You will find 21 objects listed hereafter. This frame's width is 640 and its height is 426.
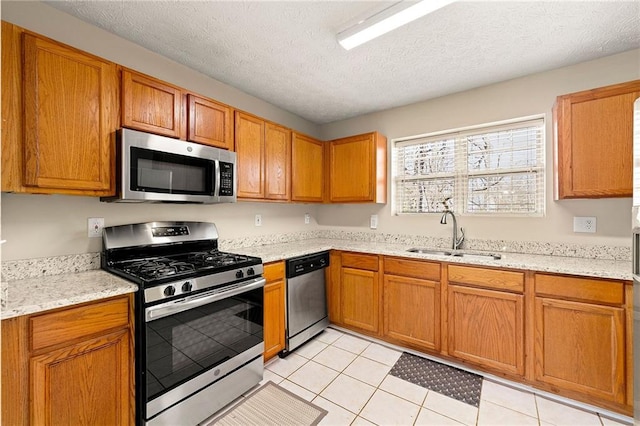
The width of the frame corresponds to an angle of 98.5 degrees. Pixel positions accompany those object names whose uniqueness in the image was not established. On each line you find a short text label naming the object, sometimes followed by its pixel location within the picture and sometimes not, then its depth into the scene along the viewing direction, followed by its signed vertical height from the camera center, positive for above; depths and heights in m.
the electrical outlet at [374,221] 3.38 -0.12
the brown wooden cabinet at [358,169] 3.10 +0.50
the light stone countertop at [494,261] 1.82 -0.39
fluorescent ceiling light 1.53 +1.16
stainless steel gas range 1.52 -0.68
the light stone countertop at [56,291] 1.20 -0.39
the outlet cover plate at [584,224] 2.20 -0.11
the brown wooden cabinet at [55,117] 1.38 +0.53
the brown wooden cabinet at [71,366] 1.18 -0.72
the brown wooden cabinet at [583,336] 1.72 -0.83
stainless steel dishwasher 2.53 -0.86
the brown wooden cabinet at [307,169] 3.07 +0.50
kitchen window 2.54 +0.43
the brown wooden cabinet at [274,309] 2.31 -0.84
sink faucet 2.75 -0.17
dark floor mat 2.01 -1.32
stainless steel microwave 1.72 +0.30
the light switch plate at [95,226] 1.87 -0.09
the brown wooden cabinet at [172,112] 1.81 +0.74
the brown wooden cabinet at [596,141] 1.87 +0.49
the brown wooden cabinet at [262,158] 2.51 +0.53
